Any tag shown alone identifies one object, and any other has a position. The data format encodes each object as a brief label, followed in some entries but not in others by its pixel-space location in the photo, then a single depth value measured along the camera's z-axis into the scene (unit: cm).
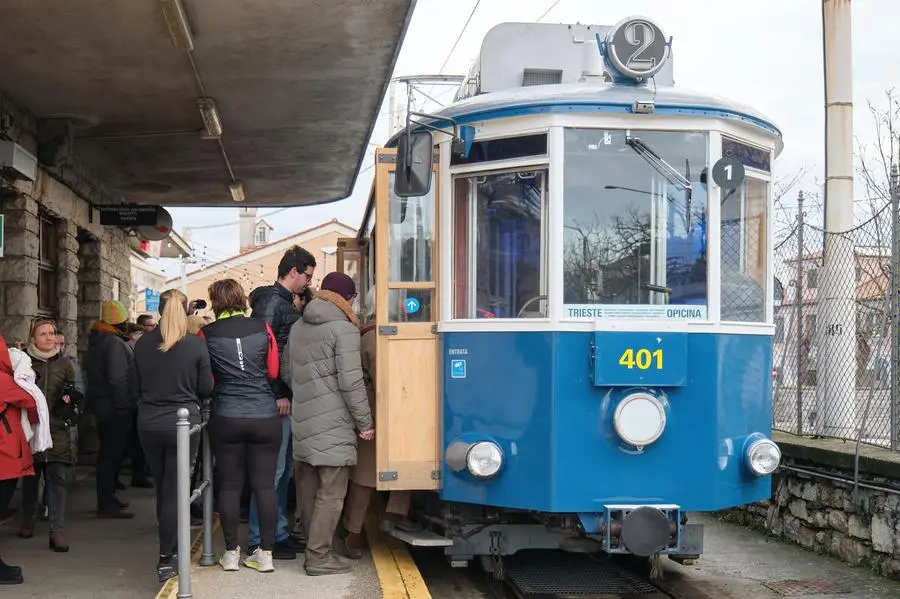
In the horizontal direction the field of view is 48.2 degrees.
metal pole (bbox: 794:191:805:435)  924
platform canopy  675
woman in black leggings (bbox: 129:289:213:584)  600
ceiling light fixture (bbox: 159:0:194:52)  638
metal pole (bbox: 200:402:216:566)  636
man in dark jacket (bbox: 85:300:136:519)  876
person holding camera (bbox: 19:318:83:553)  724
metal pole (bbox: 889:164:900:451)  755
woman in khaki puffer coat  624
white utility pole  858
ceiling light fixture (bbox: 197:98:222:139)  876
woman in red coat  618
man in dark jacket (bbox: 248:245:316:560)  696
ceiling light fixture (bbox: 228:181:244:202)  1313
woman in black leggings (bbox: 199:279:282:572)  613
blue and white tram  601
